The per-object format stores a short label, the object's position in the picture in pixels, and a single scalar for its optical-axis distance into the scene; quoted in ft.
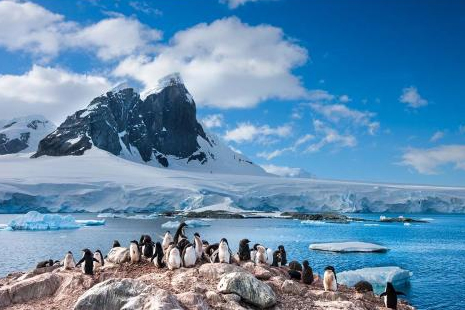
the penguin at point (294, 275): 52.37
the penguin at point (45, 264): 64.13
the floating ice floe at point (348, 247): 117.50
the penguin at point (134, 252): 50.43
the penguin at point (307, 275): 50.29
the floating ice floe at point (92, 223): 214.24
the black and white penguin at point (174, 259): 45.98
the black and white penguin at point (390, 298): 48.73
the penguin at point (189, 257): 46.51
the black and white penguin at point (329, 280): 49.61
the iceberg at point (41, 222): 192.03
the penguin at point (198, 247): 51.47
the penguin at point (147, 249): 53.01
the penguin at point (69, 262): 56.80
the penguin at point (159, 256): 48.26
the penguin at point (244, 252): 54.54
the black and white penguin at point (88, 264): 47.60
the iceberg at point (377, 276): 72.84
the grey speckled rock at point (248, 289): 40.19
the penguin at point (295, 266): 60.75
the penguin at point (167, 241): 56.24
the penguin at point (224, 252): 48.75
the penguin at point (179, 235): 56.53
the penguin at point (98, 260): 54.85
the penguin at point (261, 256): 57.11
